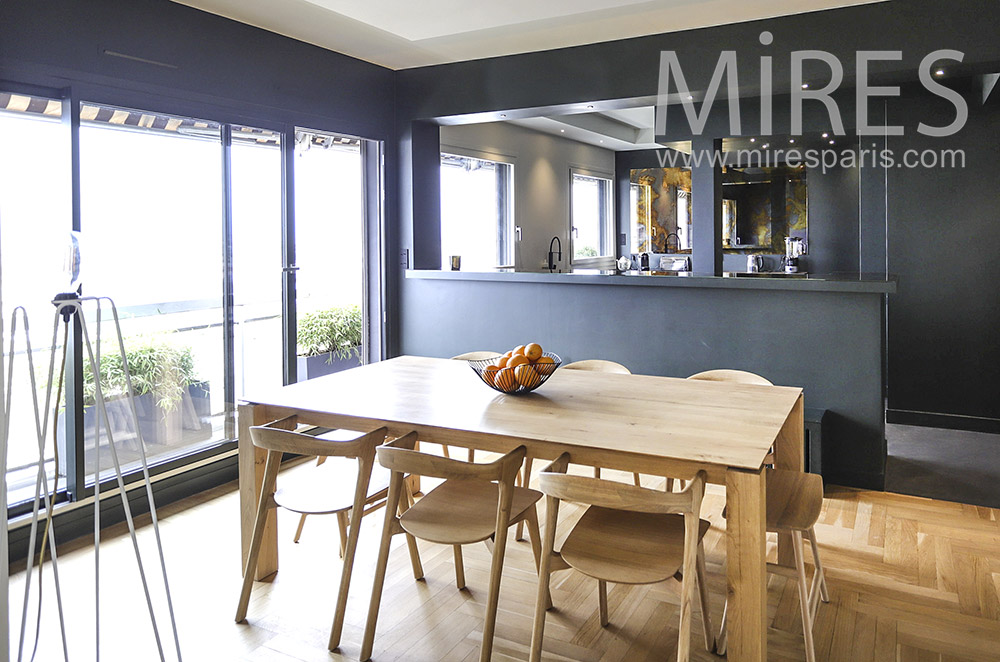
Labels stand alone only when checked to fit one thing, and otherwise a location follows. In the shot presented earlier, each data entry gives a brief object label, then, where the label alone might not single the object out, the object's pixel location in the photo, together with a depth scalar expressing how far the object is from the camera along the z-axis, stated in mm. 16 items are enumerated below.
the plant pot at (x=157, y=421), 3591
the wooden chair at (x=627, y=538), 1992
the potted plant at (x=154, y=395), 3646
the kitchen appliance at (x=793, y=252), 6234
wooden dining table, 2041
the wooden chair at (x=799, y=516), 2270
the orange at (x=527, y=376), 2900
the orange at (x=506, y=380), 2914
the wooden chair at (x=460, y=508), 2236
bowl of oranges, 2908
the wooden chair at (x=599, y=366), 3639
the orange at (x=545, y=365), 2926
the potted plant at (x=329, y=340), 4871
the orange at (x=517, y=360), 2920
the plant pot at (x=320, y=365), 4852
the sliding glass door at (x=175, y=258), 3352
